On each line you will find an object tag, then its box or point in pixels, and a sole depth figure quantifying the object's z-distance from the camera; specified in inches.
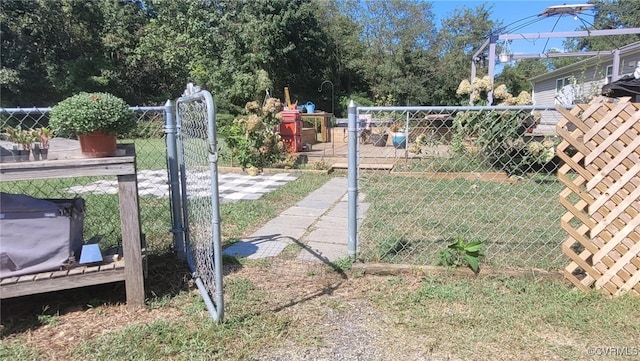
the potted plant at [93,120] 90.3
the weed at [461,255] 119.1
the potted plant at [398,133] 410.6
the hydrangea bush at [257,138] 320.5
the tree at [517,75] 1223.5
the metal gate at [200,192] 86.0
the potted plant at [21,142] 93.3
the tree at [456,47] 951.0
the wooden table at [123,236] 89.6
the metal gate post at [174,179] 126.6
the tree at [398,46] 931.3
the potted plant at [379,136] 494.9
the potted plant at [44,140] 93.6
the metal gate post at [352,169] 120.0
